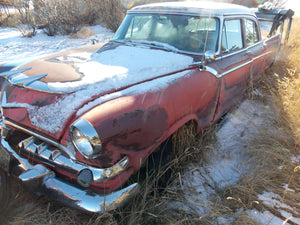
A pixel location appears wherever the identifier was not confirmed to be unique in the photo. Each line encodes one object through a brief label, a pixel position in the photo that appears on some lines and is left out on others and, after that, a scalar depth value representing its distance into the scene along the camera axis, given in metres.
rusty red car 1.43
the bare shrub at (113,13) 8.49
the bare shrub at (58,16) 7.68
